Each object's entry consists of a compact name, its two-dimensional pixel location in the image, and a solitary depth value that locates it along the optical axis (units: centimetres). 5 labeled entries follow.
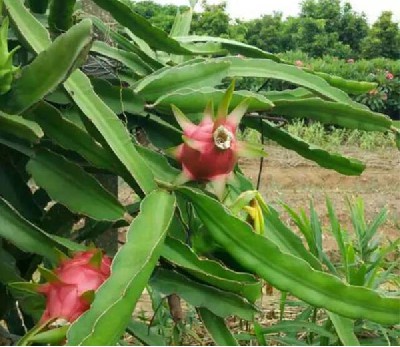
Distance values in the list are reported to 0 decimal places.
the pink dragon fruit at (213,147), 78
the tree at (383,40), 1680
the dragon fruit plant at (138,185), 71
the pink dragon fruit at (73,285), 69
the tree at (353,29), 1872
